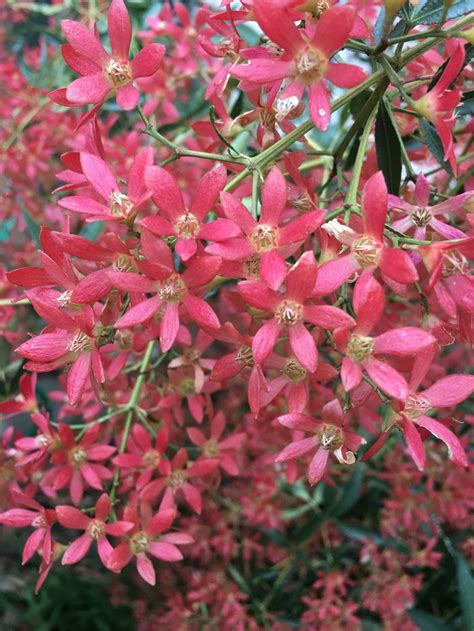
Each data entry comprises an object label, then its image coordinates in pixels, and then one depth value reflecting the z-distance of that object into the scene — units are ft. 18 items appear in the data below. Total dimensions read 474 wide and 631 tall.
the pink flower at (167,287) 0.42
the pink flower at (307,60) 0.39
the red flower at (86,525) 0.60
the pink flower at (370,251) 0.39
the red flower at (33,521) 0.61
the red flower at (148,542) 0.59
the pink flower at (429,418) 0.43
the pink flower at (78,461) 0.64
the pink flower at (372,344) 0.39
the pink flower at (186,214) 0.41
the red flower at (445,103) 0.43
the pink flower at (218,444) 0.72
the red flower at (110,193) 0.44
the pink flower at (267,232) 0.41
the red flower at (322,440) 0.46
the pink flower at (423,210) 0.48
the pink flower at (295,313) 0.40
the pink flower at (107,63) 0.47
